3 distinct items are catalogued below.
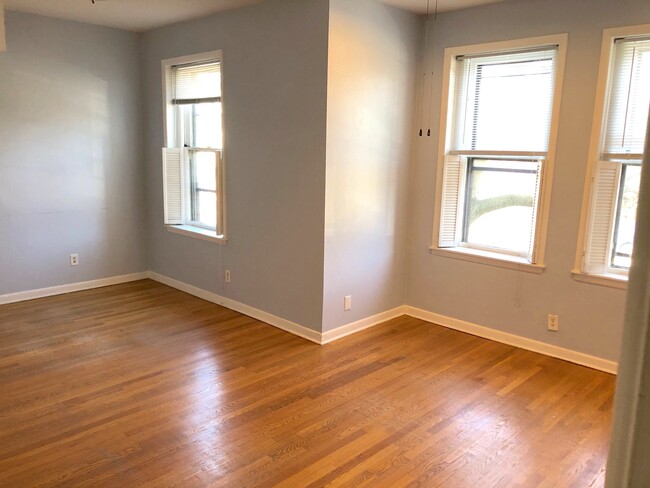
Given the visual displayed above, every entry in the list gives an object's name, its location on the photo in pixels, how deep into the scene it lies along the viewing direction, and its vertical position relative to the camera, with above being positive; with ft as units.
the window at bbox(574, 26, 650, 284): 10.58 +0.33
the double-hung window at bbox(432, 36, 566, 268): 12.04 +0.43
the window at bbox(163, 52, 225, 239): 15.26 +0.23
